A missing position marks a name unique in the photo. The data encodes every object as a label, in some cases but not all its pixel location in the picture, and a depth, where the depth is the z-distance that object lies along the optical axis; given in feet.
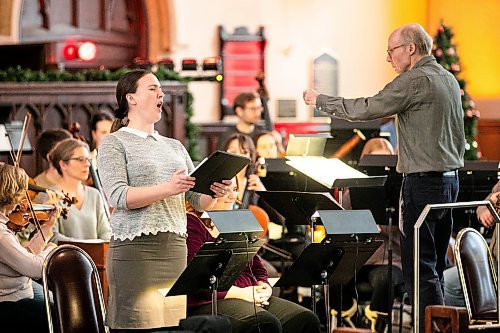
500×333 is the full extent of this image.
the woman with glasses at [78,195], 37.32
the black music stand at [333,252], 29.22
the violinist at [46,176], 36.00
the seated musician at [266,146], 48.04
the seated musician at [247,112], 55.65
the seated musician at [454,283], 35.39
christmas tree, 79.10
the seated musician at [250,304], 30.48
